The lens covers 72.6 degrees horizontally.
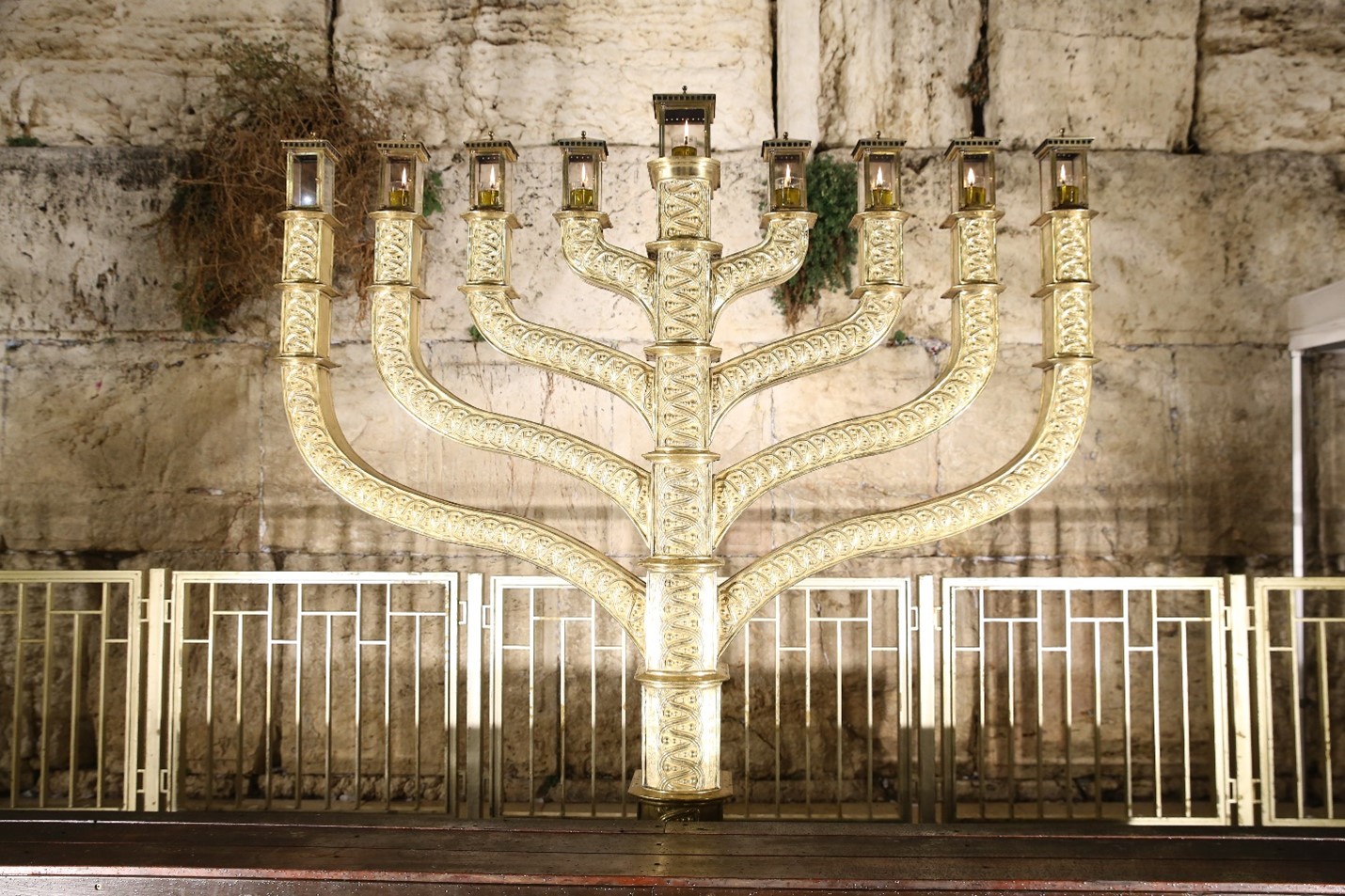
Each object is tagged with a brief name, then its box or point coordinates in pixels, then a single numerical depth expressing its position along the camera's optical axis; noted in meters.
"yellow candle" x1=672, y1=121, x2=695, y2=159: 2.12
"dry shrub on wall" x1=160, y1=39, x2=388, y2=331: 3.26
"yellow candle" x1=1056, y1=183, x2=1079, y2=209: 2.14
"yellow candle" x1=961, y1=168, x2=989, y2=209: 2.15
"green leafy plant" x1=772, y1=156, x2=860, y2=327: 3.39
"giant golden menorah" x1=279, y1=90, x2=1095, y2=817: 2.09
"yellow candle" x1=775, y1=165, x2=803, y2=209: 2.12
